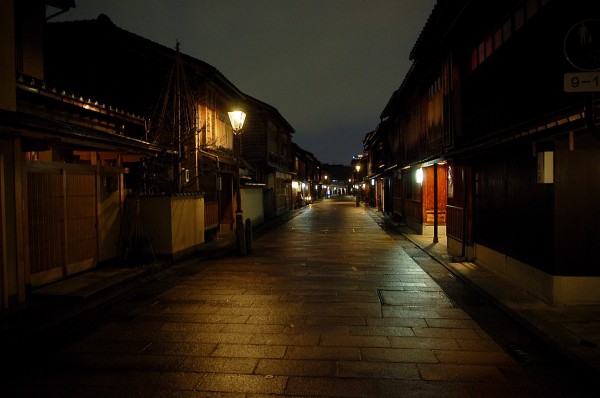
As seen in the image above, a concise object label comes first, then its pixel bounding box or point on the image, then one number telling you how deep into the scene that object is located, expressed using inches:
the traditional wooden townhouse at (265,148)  1305.4
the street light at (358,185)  2233.8
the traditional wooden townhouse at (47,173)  318.7
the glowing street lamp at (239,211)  588.7
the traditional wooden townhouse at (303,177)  2100.1
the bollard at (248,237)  594.9
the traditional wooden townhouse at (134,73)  725.9
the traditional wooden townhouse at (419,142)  703.7
